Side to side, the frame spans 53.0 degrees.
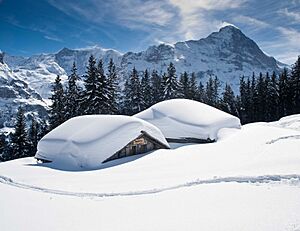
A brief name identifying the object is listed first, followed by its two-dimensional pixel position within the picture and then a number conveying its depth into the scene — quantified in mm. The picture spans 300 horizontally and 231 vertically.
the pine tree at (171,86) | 54812
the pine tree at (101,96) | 38562
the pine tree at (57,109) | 41500
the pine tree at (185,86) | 58278
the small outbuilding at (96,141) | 20641
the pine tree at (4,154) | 47544
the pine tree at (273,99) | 56656
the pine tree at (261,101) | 58594
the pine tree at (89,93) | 38781
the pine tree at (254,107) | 59772
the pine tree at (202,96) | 62606
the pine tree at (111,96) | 40103
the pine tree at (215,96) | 64894
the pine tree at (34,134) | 47844
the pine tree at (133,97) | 53438
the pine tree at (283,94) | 54009
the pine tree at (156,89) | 58156
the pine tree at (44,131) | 46000
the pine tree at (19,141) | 39969
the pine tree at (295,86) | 50906
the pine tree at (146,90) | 57844
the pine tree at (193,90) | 59447
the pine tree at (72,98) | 42750
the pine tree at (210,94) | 66031
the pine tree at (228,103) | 64000
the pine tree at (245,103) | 61412
